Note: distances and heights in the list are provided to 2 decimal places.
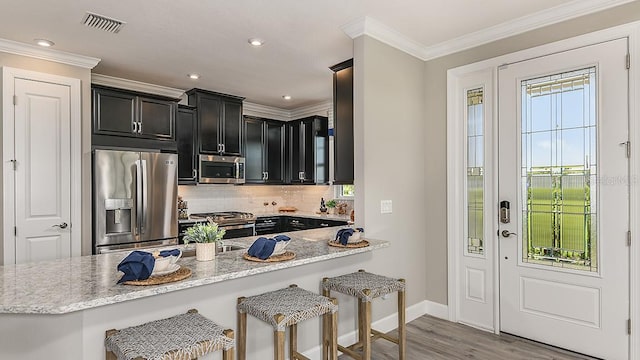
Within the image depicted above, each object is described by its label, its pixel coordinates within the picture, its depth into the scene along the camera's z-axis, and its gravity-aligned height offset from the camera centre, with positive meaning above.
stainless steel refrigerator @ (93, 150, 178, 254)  3.79 -0.23
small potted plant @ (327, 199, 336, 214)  5.83 -0.43
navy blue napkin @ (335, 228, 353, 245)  2.67 -0.43
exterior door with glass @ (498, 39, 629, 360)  2.67 -0.17
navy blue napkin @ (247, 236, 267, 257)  2.20 -0.43
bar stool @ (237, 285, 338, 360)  1.96 -0.77
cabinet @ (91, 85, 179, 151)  4.01 +0.72
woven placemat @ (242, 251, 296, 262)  2.18 -0.49
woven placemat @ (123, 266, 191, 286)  1.70 -0.49
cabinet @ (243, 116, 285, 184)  5.72 +0.46
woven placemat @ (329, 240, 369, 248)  2.65 -0.50
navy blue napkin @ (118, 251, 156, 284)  1.70 -0.41
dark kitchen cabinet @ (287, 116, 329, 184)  5.81 +0.46
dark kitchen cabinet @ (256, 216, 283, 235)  5.60 -0.74
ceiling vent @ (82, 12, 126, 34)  2.89 +1.31
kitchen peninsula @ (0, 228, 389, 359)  1.53 -0.65
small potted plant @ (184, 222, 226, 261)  2.19 -0.37
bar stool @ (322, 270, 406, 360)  2.44 -0.81
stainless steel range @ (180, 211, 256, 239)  5.02 -0.61
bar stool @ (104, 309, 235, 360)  1.56 -0.74
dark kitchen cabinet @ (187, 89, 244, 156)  5.02 +0.83
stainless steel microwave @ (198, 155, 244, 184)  5.03 +0.14
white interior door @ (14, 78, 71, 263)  3.45 +0.10
